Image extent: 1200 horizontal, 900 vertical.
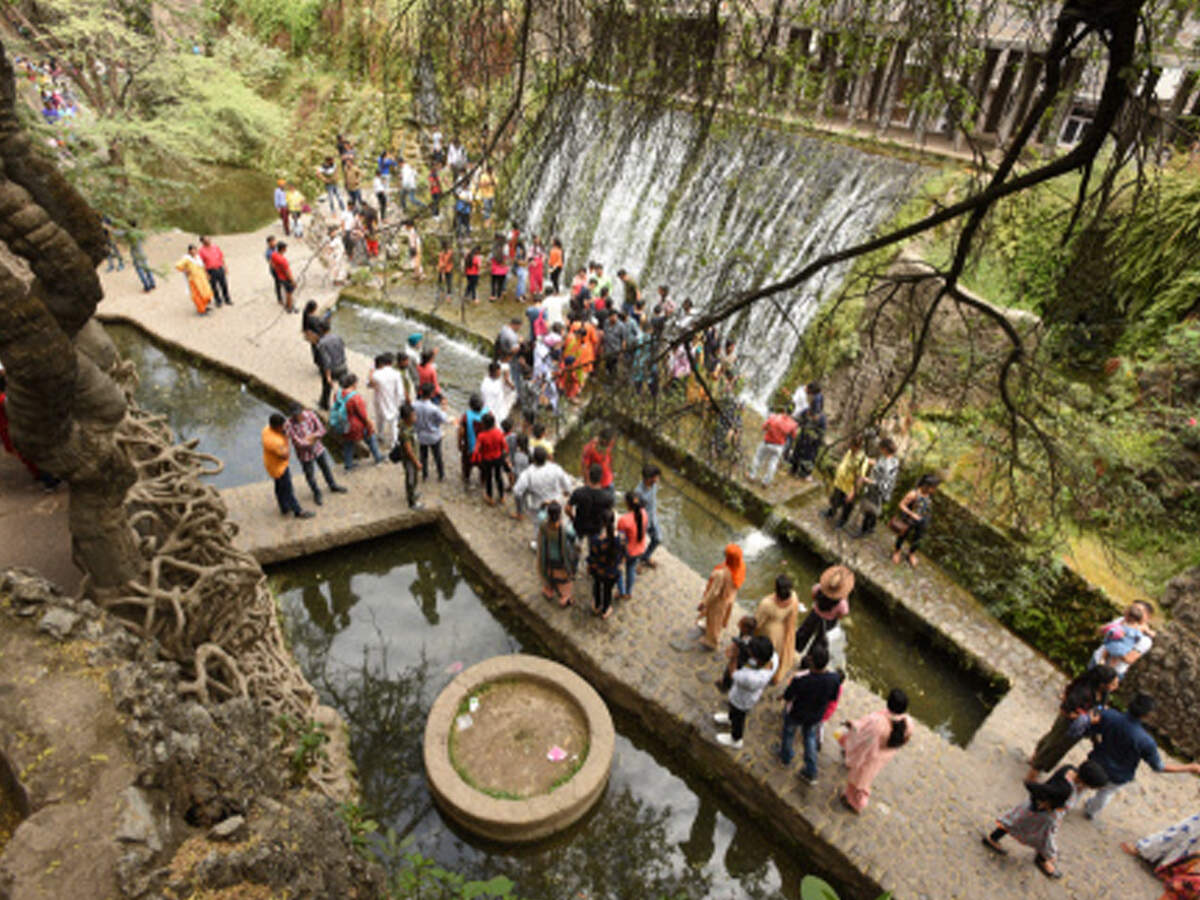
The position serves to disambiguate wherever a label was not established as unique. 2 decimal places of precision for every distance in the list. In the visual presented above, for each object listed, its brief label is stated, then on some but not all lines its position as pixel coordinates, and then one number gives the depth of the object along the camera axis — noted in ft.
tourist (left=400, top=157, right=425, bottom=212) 44.41
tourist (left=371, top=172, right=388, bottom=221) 49.98
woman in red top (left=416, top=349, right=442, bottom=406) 27.12
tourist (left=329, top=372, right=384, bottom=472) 26.91
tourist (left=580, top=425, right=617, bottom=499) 19.34
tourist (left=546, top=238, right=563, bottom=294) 42.02
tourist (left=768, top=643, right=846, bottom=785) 17.01
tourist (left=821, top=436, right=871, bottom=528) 25.08
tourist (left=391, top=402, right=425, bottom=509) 24.50
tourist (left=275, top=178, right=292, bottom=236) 51.52
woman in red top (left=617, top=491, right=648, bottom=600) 21.95
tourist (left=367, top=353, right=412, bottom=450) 28.14
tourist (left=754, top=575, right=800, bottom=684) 19.05
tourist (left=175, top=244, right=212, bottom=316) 38.88
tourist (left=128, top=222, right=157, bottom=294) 40.21
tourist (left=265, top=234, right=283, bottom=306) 37.88
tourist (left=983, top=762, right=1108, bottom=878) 15.32
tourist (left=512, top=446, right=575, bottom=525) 23.68
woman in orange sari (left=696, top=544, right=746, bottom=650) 20.62
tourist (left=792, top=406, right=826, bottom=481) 30.67
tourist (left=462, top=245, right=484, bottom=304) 38.75
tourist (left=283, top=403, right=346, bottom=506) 24.43
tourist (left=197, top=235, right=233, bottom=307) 39.29
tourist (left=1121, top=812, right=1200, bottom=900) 15.60
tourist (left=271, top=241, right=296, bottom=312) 37.11
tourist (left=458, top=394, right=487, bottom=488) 25.79
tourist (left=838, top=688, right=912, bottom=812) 15.97
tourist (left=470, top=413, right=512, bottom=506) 25.59
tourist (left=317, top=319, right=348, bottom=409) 28.90
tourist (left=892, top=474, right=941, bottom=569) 25.68
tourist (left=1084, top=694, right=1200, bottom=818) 16.37
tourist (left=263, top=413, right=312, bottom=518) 23.35
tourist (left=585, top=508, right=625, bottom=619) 20.86
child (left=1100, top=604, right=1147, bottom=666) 19.40
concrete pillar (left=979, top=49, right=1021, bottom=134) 28.35
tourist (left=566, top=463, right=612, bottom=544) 20.45
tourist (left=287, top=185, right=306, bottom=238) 52.49
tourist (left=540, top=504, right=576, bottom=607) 21.17
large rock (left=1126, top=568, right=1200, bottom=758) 20.62
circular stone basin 17.03
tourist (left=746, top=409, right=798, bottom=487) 28.86
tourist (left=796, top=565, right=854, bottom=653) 18.57
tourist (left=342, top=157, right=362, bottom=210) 53.01
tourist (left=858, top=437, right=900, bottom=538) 26.55
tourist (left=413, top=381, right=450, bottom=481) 26.09
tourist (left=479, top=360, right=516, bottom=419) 27.71
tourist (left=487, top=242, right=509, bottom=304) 43.39
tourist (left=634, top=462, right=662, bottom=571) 19.52
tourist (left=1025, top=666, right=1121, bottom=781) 17.22
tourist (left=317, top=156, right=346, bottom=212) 51.13
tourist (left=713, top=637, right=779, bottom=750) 17.34
